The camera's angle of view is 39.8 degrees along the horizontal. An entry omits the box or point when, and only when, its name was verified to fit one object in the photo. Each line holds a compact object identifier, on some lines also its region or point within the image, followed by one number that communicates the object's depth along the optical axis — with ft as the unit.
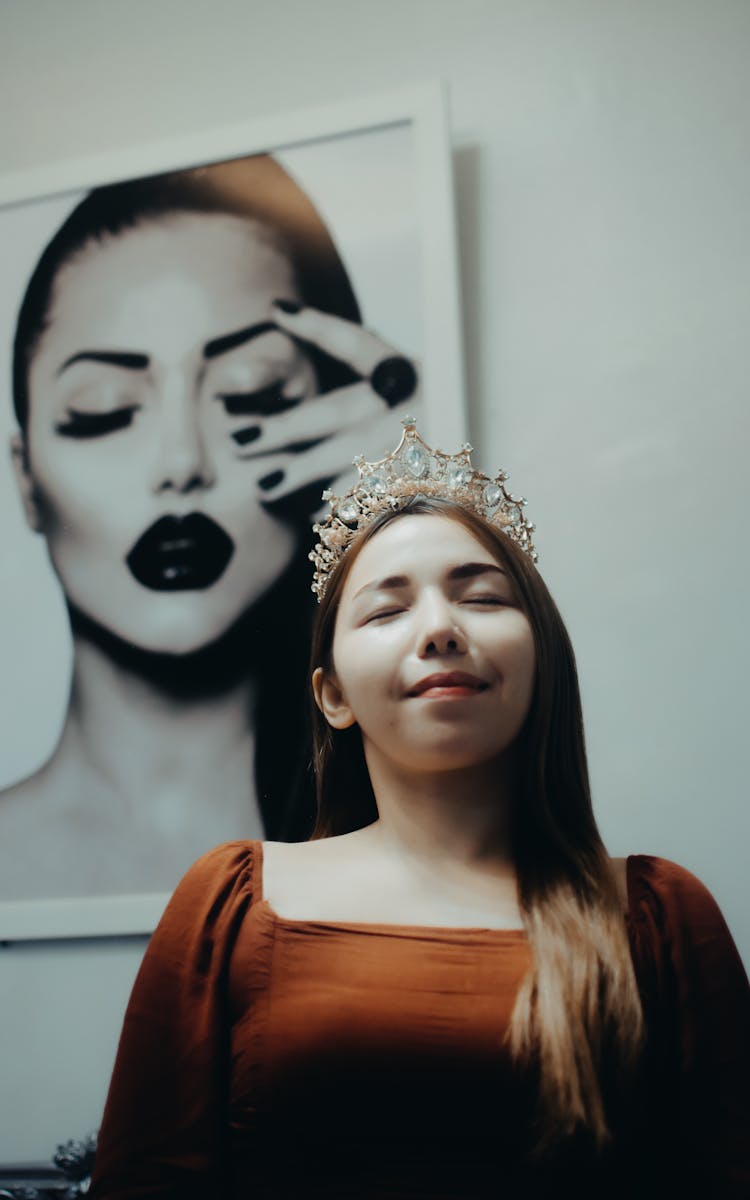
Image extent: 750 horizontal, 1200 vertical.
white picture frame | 4.88
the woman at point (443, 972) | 2.80
